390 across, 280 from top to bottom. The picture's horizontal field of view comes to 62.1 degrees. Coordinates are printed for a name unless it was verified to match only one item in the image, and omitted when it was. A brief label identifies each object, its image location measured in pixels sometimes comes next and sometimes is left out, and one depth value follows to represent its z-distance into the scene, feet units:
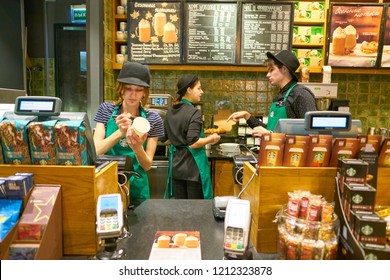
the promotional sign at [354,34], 12.25
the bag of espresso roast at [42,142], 3.73
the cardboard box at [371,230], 3.15
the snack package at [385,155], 4.07
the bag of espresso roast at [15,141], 3.75
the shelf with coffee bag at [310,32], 12.66
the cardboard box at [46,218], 3.23
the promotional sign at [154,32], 12.33
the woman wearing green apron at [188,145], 9.58
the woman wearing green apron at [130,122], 6.11
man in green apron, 7.89
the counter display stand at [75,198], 3.76
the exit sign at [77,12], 15.33
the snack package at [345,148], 4.00
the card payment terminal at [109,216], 3.37
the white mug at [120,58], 12.80
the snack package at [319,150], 3.99
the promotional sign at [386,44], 12.30
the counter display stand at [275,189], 3.95
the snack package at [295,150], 4.00
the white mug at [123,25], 12.71
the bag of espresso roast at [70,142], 3.74
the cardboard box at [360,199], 3.39
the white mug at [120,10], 12.74
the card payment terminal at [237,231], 3.20
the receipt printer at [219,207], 5.05
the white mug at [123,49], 12.80
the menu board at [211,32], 12.35
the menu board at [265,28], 12.37
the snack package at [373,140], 4.09
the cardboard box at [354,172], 3.56
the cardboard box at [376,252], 3.12
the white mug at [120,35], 12.76
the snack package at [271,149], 4.00
